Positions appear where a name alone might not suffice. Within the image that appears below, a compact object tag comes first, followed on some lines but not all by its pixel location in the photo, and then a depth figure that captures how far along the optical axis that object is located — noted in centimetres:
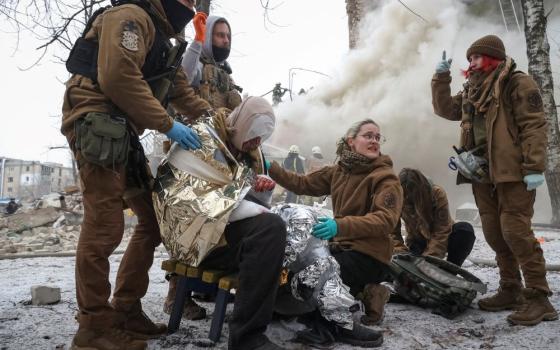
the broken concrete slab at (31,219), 1001
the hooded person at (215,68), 358
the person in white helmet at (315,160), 1446
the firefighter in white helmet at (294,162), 1140
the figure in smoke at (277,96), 1790
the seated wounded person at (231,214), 205
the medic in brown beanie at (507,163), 282
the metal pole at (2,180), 4842
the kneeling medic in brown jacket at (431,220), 365
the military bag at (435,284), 300
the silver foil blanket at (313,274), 233
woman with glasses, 270
